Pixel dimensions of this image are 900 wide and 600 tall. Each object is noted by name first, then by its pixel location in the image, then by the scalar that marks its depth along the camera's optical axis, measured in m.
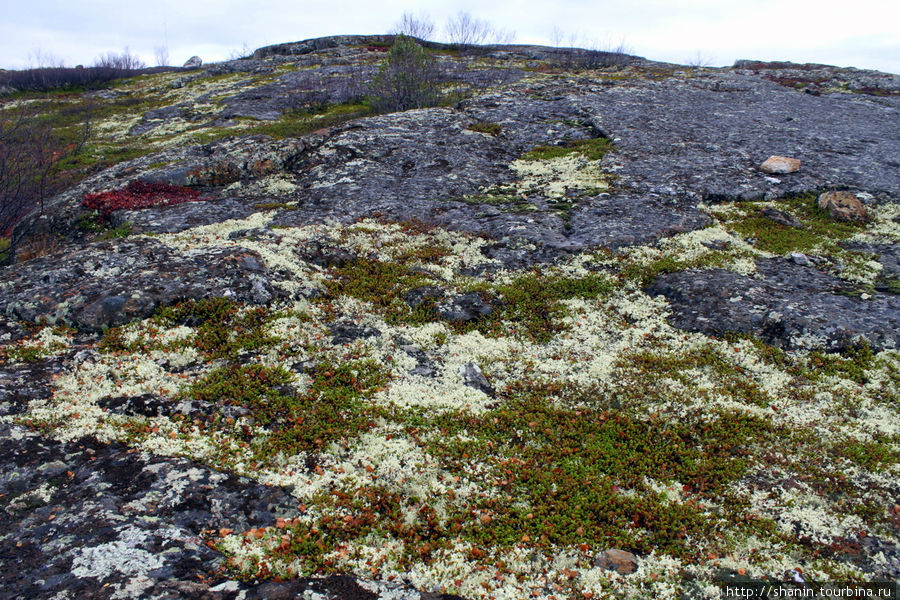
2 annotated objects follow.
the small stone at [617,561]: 6.54
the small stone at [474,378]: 10.27
